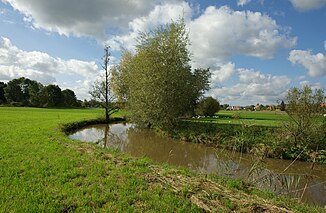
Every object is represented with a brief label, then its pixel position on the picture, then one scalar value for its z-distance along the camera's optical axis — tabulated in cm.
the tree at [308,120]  1483
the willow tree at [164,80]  2186
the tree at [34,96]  7750
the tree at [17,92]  7906
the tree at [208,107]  4670
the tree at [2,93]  8175
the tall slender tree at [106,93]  3256
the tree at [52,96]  7906
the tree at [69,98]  8750
